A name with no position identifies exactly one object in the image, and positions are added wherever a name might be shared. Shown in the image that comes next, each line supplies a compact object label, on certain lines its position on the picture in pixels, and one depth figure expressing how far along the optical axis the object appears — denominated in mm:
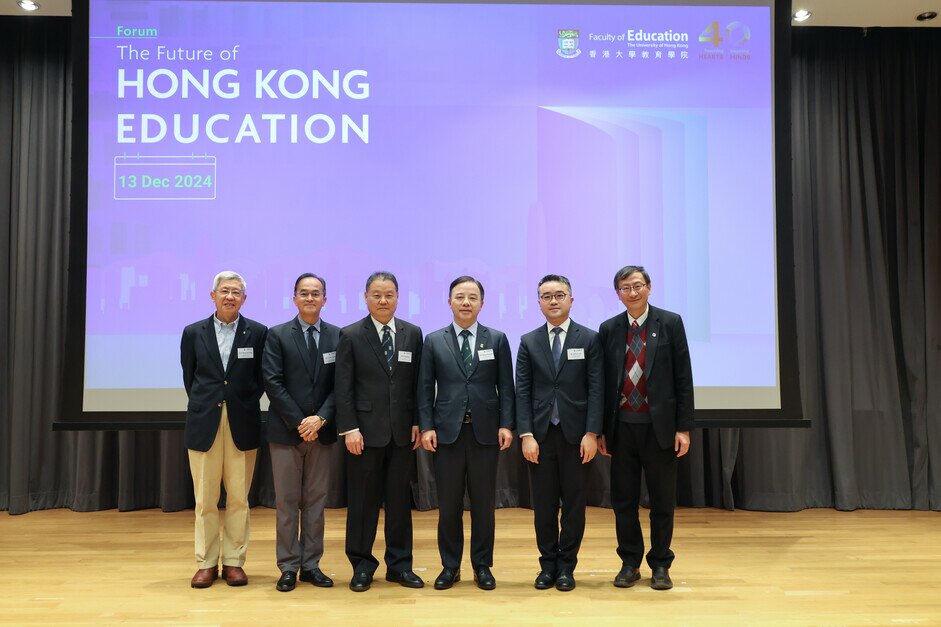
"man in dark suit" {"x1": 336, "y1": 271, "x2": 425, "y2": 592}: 3117
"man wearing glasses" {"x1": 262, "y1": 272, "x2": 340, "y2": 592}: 3166
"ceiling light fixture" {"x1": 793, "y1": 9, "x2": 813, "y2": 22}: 4773
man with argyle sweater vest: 3162
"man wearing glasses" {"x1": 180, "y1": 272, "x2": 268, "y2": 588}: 3172
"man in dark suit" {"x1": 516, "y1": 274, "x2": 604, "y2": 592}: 3123
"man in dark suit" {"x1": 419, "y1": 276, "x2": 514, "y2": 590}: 3117
